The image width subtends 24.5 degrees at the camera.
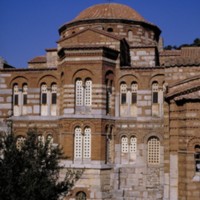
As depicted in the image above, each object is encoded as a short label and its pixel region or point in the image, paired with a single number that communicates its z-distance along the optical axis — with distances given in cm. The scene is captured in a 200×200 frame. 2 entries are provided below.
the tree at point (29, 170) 1458
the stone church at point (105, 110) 2377
